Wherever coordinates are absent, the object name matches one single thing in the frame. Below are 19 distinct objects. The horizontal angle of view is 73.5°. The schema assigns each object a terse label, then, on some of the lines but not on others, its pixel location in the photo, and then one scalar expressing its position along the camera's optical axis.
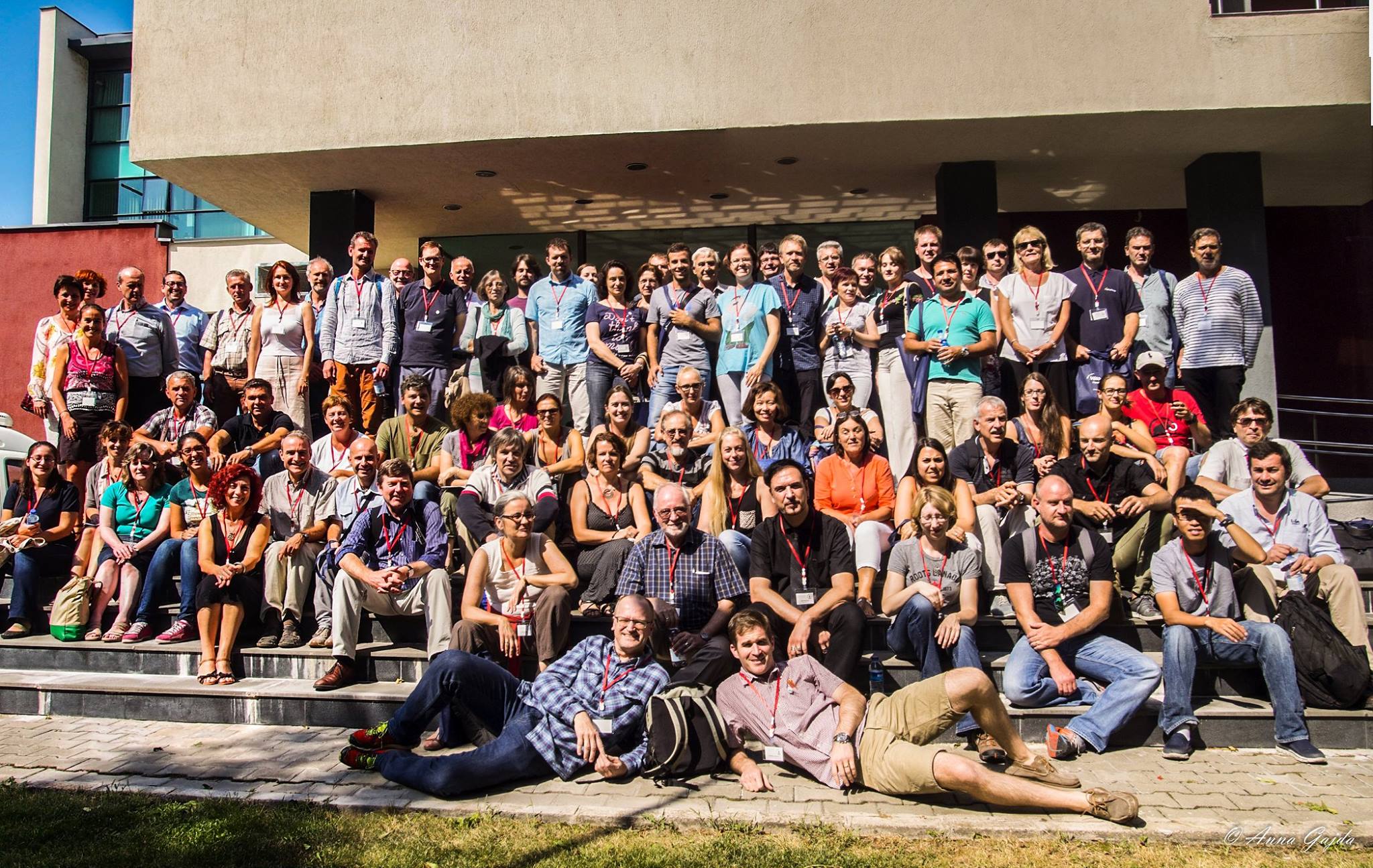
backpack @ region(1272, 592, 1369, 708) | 4.77
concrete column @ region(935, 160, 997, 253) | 9.61
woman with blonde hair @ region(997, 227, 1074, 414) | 7.45
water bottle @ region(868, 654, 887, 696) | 5.24
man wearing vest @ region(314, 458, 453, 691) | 5.54
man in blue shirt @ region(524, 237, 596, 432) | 8.07
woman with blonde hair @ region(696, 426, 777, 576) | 6.10
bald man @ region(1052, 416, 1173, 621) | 5.75
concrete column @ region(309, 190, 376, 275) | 10.30
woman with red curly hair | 5.73
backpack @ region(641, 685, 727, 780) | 4.43
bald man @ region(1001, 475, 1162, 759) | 4.78
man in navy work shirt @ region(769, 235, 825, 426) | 7.63
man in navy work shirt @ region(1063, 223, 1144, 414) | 7.44
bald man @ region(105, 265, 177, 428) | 8.00
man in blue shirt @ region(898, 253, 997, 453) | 7.16
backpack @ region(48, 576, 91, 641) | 6.20
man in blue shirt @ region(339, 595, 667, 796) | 4.47
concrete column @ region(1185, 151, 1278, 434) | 9.32
